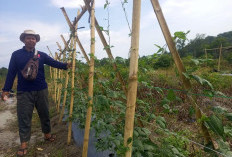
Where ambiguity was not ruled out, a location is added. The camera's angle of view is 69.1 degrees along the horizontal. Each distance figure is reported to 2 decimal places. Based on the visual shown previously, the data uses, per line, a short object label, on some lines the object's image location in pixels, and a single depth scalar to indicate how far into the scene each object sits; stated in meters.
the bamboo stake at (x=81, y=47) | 2.55
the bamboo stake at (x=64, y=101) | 2.98
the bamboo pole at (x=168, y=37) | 1.01
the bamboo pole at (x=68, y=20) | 2.75
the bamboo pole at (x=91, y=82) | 1.71
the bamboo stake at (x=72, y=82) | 2.72
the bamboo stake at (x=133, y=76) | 0.84
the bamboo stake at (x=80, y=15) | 2.23
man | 2.70
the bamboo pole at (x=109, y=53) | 1.49
